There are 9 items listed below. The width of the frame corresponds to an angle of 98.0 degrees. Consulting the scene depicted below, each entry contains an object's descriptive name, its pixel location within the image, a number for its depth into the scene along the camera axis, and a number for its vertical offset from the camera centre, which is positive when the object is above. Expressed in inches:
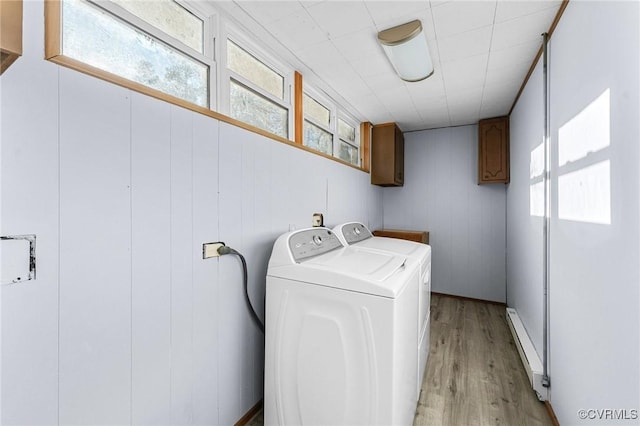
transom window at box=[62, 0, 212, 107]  41.2 +28.6
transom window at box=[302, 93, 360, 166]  102.3 +34.7
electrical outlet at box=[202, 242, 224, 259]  56.7 -7.7
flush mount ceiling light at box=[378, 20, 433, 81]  68.0 +44.5
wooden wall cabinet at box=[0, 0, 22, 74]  28.0 +18.8
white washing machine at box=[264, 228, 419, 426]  49.5 -24.5
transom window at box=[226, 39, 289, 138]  68.5 +32.6
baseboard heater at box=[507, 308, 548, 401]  74.5 -43.3
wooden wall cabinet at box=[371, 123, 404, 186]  148.0 +31.6
